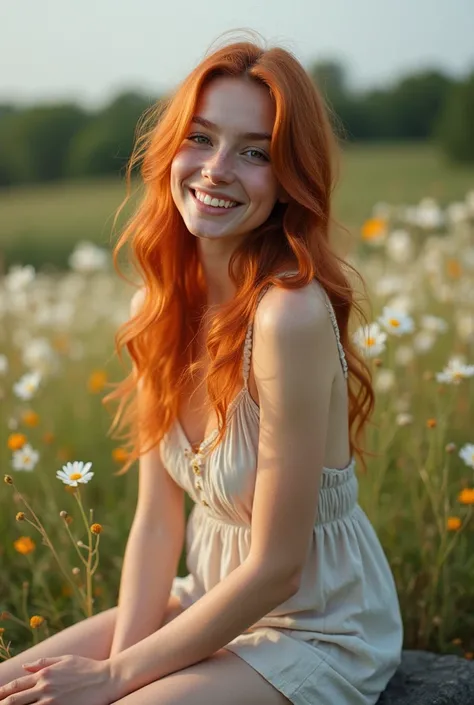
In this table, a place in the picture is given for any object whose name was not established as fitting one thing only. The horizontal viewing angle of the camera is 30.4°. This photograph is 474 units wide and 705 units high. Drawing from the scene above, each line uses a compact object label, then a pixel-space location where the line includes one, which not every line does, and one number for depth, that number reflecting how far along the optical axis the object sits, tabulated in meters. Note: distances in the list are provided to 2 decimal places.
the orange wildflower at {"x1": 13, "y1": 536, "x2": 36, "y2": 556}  1.70
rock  1.48
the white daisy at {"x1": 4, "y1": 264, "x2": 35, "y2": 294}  2.49
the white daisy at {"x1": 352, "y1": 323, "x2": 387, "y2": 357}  1.82
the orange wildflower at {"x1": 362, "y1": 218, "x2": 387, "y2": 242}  2.92
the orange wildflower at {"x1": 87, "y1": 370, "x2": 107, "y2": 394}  2.67
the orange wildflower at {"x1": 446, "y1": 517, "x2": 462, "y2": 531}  1.82
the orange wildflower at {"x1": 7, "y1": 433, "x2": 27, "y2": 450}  1.87
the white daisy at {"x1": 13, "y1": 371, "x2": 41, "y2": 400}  2.06
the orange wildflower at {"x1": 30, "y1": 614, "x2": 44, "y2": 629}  1.43
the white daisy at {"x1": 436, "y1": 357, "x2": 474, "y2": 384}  1.79
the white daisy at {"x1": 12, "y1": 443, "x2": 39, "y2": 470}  1.76
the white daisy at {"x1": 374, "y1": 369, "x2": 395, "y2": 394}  2.27
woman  1.36
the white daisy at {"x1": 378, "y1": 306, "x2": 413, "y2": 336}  1.84
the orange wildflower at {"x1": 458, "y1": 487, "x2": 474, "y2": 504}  1.75
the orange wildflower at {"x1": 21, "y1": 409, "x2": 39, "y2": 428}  2.30
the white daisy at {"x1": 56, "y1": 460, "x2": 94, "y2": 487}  1.38
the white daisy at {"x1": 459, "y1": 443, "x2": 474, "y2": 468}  1.74
